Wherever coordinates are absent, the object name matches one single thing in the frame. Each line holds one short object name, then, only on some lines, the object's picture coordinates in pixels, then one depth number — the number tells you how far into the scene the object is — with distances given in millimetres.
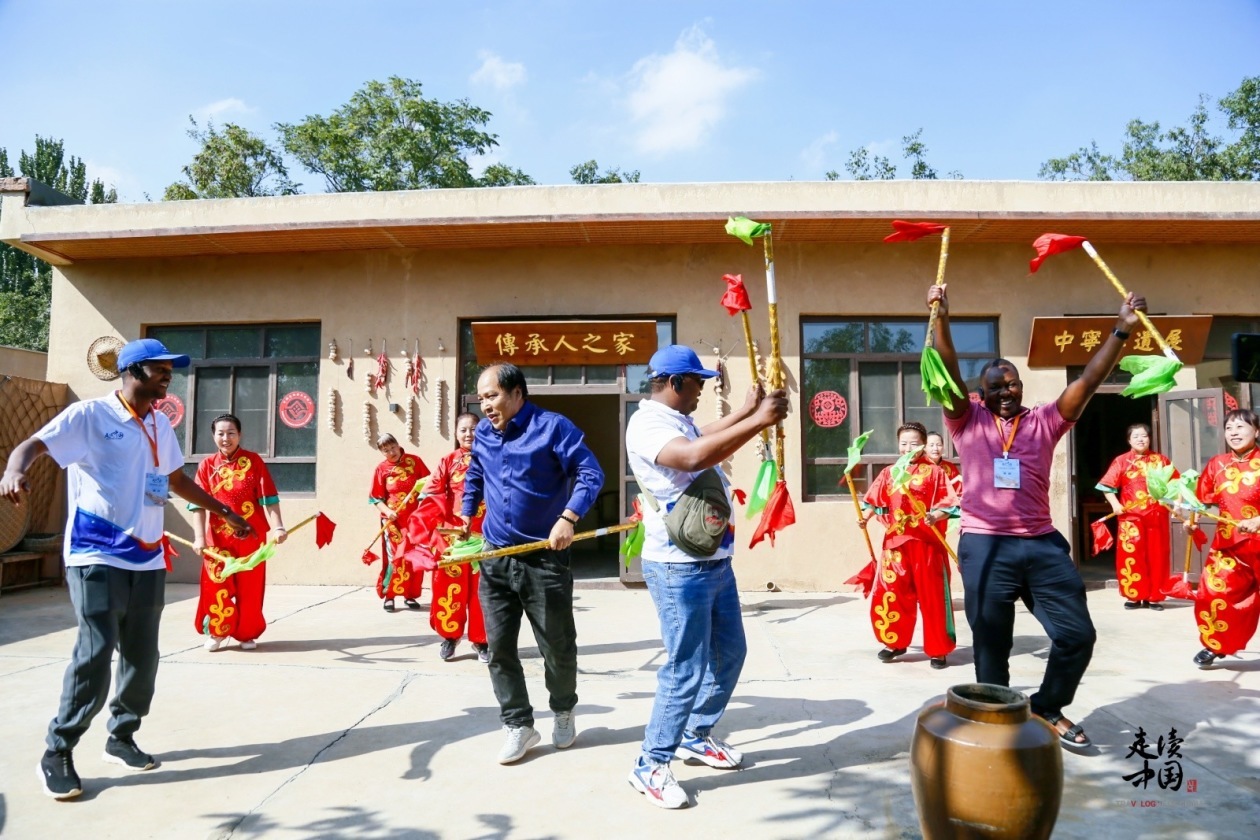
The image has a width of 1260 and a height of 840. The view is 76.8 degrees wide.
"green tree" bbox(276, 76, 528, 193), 22702
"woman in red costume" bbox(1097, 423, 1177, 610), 7359
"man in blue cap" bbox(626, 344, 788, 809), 2963
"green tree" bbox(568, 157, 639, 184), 28812
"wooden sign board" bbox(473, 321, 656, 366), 8336
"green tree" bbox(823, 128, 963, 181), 26031
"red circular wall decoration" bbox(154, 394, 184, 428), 8953
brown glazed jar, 2225
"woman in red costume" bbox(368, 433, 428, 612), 7180
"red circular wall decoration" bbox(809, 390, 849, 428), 8375
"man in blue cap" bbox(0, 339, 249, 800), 3148
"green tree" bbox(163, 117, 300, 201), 21688
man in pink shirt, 3369
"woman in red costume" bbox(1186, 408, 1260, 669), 5043
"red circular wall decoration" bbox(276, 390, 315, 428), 8852
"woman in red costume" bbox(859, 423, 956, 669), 5328
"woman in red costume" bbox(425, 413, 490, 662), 5328
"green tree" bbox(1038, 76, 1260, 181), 21797
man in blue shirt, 3457
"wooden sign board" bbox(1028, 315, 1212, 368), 8188
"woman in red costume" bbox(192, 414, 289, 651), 5621
